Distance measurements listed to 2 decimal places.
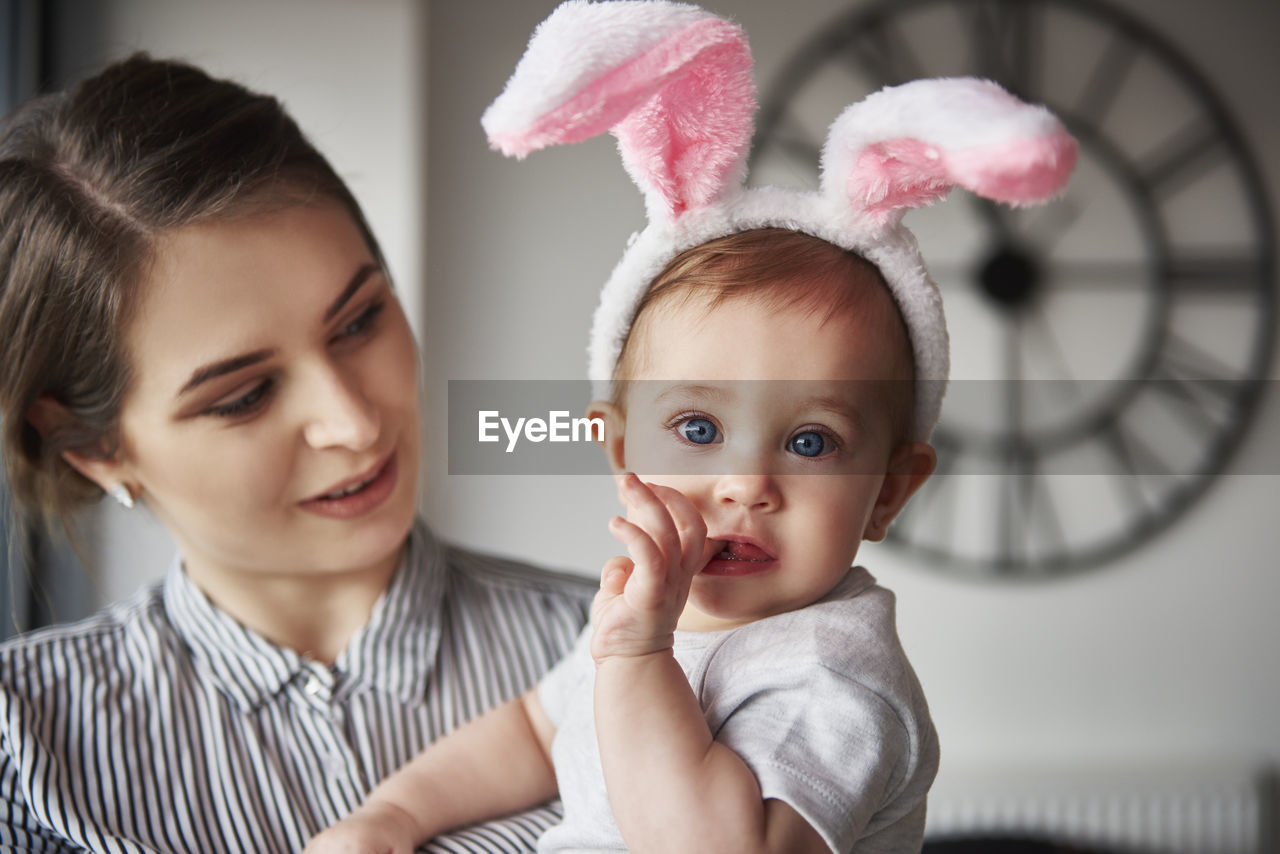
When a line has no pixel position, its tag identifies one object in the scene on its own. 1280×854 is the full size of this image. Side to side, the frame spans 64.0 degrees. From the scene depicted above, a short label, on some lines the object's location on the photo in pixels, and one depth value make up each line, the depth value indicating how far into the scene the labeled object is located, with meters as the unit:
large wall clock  2.53
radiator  2.53
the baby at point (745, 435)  0.61
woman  0.88
